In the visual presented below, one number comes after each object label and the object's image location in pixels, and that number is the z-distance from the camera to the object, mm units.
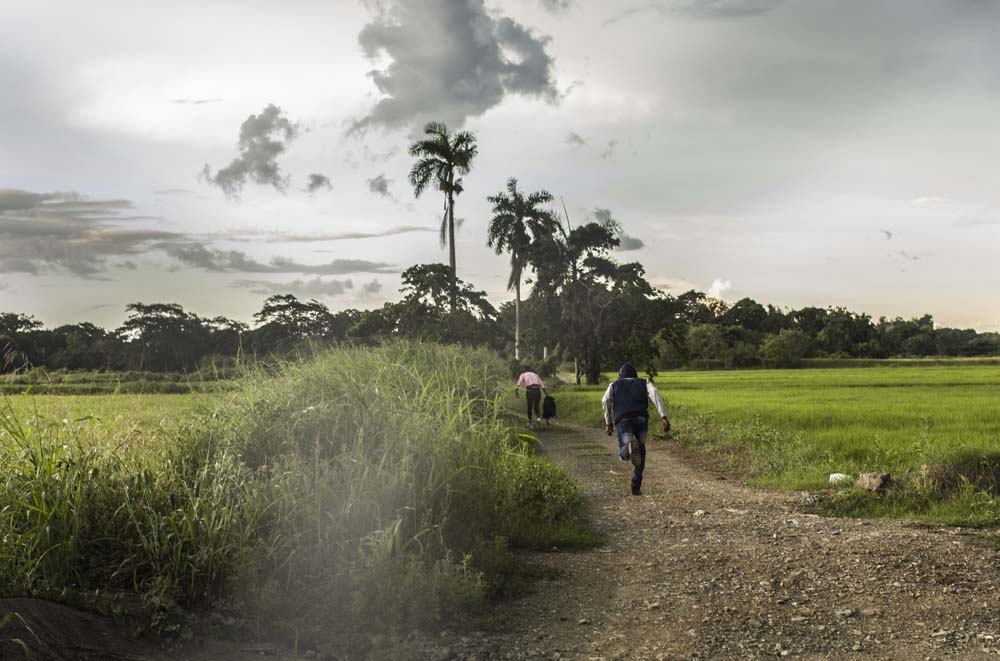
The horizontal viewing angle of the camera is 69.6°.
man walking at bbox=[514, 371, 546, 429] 21828
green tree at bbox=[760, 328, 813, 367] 74750
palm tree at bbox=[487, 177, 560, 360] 54750
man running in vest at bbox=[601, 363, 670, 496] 11602
